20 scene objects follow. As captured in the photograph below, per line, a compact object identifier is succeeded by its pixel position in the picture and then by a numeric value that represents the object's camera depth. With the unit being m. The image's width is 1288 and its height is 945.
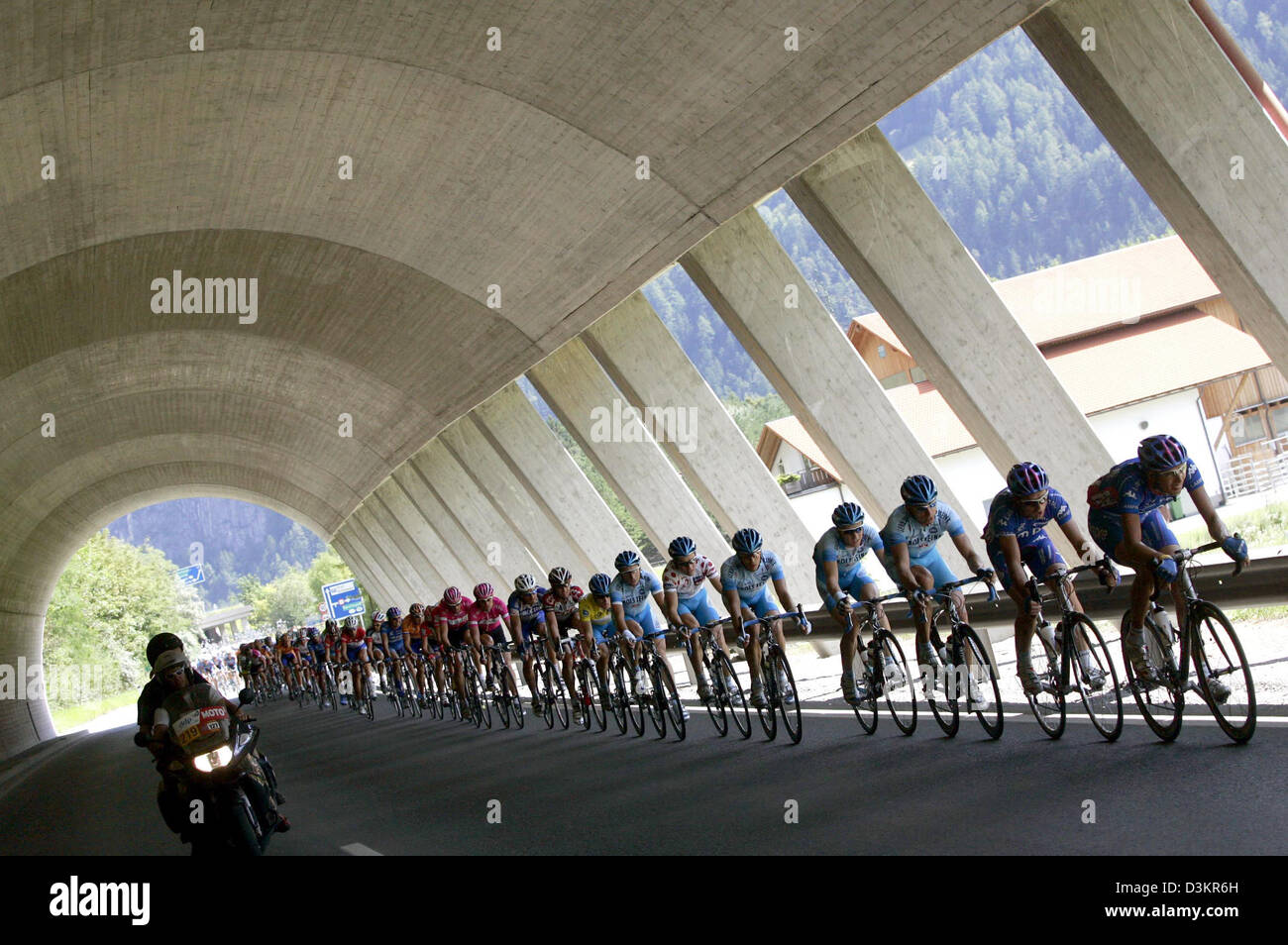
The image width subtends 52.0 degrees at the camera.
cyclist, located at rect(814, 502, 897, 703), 10.12
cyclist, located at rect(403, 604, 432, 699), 21.94
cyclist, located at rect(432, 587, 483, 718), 19.11
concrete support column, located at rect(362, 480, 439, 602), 37.81
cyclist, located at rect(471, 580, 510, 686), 18.11
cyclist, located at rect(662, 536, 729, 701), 12.28
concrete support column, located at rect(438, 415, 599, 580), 26.47
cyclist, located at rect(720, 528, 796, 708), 11.05
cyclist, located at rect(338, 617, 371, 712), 26.08
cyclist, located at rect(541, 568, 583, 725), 15.59
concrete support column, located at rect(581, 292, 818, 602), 17.69
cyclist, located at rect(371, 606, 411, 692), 24.91
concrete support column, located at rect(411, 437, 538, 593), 30.34
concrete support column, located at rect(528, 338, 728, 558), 20.23
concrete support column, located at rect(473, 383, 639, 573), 23.44
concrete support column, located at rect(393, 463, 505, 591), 32.56
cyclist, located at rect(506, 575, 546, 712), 16.94
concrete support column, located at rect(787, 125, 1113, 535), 12.49
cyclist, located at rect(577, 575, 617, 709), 14.34
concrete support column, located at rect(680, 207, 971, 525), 14.66
